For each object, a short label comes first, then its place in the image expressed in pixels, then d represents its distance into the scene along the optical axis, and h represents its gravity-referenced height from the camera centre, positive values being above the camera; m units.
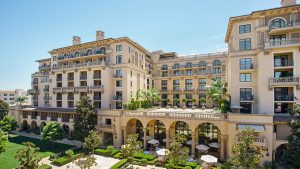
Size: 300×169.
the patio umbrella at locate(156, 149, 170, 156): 28.63 -11.42
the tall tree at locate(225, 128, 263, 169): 18.47 -7.80
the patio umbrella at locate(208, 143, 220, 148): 31.40 -11.02
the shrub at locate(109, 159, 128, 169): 26.70 -12.93
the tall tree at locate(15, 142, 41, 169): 20.73 -9.05
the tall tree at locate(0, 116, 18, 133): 45.53 -10.16
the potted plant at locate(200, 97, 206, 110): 56.68 -4.20
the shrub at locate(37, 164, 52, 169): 26.43 -12.80
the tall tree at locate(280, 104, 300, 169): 20.25 -7.63
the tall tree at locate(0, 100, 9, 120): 54.36 -6.58
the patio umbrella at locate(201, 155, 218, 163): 25.25 -11.18
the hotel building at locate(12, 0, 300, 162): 27.50 +1.62
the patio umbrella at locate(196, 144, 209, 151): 29.90 -11.04
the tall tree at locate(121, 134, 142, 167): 25.32 -9.25
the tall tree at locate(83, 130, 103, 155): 29.42 -9.64
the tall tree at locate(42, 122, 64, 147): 36.38 -9.90
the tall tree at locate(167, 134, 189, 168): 21.67 -8.82
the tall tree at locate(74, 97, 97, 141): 35.41 -6.87
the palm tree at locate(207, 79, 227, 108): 38.90 -0.46
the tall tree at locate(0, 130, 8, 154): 26.97 -8.92
